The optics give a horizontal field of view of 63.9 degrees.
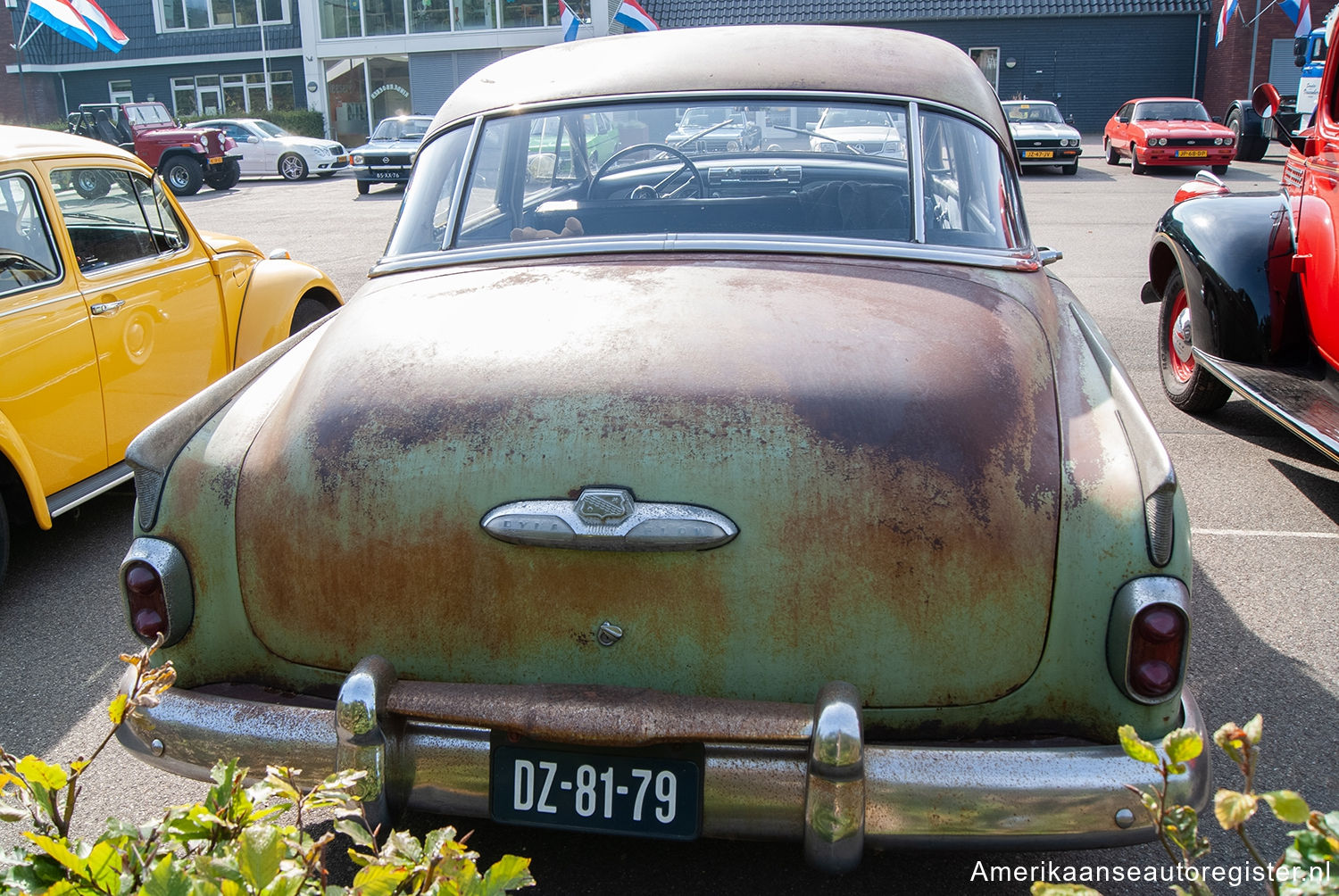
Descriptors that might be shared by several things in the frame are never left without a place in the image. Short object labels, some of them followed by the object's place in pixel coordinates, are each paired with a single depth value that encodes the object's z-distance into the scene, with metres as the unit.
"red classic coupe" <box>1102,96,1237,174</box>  20.86
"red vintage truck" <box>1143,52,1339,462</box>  4.70
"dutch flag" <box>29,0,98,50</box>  20.69
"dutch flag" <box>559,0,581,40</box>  22.11
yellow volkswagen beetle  4.08
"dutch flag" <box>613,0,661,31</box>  21.06
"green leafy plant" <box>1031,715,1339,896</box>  1.30
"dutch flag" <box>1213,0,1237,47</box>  25.39
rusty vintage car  2.06
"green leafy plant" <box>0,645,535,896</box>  1.36
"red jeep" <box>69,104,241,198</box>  23.06
